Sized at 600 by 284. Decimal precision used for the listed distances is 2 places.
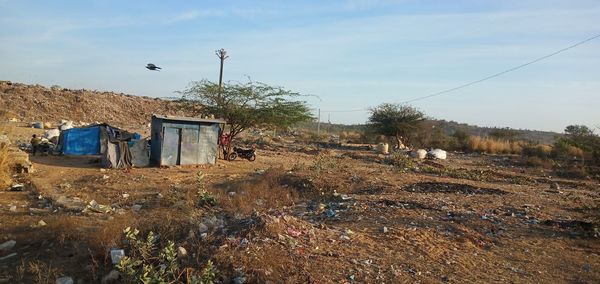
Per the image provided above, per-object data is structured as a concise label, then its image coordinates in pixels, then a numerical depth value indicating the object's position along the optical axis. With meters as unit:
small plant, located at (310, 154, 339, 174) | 13.44
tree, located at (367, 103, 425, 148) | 28.89
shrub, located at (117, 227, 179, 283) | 4.52
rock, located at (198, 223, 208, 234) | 5.77
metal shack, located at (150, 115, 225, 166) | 14.36
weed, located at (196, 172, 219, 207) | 8.87
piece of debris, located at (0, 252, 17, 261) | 5.91
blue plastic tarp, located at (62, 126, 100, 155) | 15.73
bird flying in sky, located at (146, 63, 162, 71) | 13.91
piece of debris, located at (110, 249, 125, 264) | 5.07
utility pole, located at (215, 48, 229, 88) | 23.91
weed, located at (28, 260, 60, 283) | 4.91
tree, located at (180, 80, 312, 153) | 17.84
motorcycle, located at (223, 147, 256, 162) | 17.86
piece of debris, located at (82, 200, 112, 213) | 8.11
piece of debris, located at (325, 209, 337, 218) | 7.70
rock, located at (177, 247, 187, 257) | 5.04
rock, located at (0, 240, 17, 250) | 6.26
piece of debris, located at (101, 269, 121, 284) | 4.86
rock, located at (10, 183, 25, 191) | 10.22
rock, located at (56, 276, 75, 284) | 4.94
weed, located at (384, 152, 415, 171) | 16.74
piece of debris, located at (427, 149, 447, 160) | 22.84
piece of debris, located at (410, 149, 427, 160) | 22.29
